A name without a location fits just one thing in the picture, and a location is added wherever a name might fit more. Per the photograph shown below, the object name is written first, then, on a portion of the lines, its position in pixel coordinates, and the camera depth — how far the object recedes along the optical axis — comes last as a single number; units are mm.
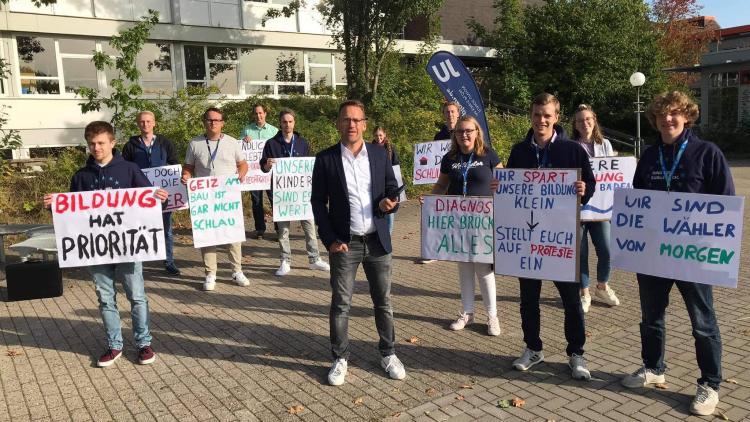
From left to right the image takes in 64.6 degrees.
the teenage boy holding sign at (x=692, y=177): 3814
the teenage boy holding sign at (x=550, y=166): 4402
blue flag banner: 7500
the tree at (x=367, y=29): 20484
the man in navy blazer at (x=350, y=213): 4402
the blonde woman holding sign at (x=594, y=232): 5945
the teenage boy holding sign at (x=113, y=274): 4893
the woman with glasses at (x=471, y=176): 5285
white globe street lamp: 21531
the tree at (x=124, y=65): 11188
